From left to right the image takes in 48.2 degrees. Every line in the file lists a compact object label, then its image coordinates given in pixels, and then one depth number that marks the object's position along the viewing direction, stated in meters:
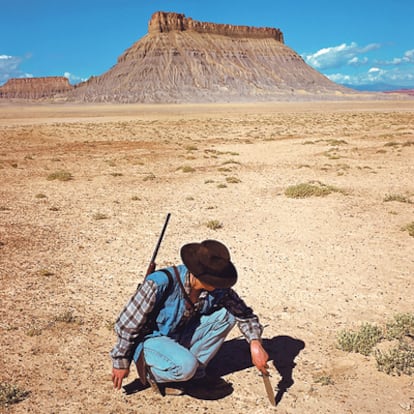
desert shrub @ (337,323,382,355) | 4.67
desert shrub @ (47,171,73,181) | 15.03
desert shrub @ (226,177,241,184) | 14.04
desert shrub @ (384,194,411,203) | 11.04
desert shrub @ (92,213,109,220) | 10.14
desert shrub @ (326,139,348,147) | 24.18
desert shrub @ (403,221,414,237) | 8.48
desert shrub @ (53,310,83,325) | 5.35
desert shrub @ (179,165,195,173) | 16.55
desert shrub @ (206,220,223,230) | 9.28
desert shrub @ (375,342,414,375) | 4.30
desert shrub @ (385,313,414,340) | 4.89
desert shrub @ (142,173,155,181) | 14.98
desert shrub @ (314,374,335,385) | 4.18
